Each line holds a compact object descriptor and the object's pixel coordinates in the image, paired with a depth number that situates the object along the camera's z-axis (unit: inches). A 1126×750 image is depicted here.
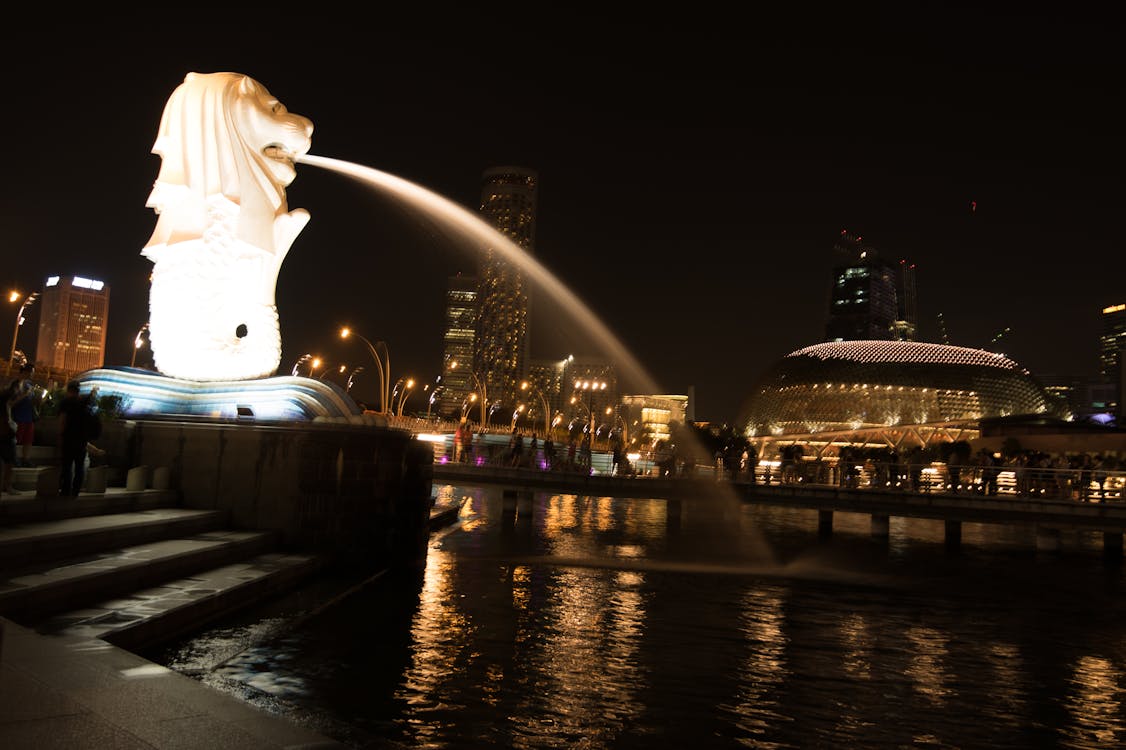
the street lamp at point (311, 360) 2270.9
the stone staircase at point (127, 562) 328.5
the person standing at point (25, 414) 505.7
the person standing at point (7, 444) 438.0
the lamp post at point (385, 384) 1801.7
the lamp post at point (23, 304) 1343.5
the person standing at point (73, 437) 476.1
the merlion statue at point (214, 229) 698.8
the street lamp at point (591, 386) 1956.1
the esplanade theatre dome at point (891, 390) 4463.6
